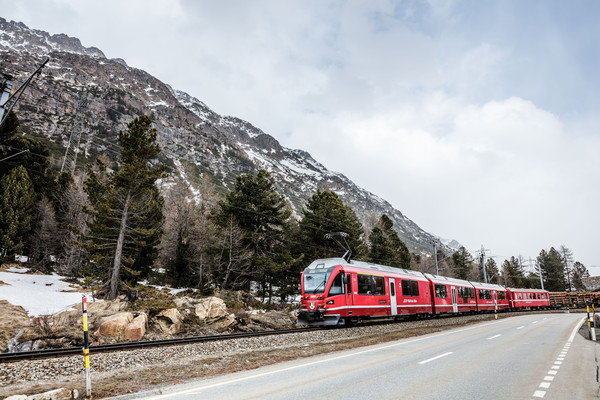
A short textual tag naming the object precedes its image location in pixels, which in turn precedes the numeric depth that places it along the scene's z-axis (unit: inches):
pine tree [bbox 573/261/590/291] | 4010.8
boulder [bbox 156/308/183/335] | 719.1
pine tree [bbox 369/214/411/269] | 2018.9
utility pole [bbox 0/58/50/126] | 405.4
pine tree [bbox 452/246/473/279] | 3697.6
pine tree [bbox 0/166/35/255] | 1167.6
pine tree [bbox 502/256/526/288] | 4160.9
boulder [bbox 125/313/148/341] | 648.4
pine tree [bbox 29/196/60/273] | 1360.7
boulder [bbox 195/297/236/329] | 817.9
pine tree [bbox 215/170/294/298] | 1317.7
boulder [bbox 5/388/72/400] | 214.9
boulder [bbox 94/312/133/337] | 634.4
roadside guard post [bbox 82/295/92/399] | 235.0
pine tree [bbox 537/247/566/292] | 3794.3
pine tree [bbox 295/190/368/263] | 1525.6
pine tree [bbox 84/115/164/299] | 895.7
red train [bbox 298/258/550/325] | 752.3
